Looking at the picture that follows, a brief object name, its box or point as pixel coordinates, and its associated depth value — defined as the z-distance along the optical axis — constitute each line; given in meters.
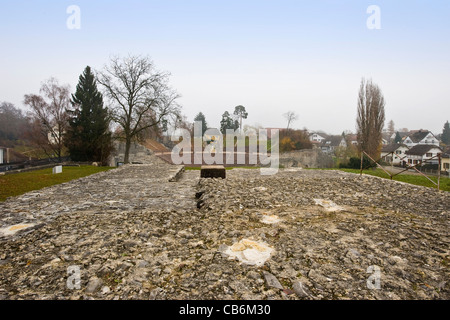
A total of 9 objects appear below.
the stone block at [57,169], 13.44
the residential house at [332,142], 67.54
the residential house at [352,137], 62.67
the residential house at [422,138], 50.84
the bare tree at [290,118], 46.19
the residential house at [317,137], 81.94
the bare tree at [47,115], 24.89
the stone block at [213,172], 10.09
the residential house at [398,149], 44.79
